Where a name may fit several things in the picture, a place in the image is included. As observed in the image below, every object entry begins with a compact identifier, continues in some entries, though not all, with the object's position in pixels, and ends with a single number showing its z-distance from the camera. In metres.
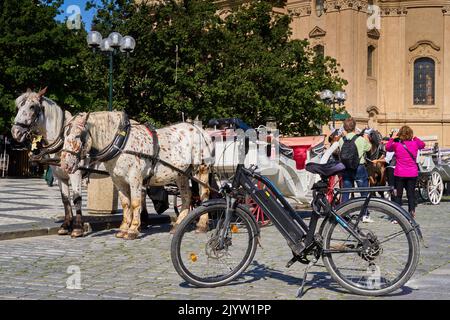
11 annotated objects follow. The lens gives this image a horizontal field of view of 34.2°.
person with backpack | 13.07
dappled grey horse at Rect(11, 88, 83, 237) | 10.88
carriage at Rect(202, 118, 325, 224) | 12.26
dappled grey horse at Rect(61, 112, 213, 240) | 10.68
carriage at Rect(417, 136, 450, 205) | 21.22
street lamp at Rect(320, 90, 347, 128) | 33.03
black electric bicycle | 6.75
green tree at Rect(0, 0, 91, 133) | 36.41
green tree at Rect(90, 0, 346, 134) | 32.03
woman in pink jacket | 14.44
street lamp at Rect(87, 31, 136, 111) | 20.34
